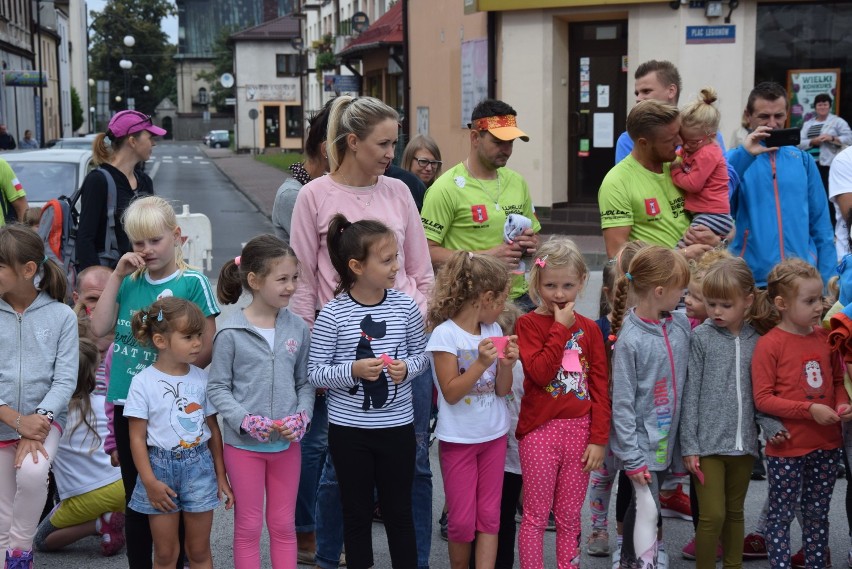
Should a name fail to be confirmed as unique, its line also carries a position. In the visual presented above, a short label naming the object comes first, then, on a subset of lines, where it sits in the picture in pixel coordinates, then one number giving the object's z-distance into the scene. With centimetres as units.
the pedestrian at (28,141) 3850
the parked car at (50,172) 1220
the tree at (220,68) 8625
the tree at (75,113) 6733
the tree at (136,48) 10262
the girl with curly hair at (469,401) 413
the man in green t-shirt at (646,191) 490
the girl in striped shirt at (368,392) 404
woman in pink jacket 432
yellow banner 1684
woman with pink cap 538
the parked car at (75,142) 2794
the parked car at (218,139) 7769
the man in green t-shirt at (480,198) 492
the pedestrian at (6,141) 2777
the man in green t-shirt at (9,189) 777
